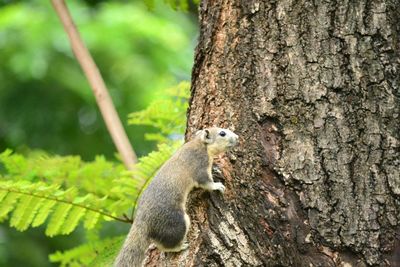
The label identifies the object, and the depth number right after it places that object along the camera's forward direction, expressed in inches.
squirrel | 302.2
